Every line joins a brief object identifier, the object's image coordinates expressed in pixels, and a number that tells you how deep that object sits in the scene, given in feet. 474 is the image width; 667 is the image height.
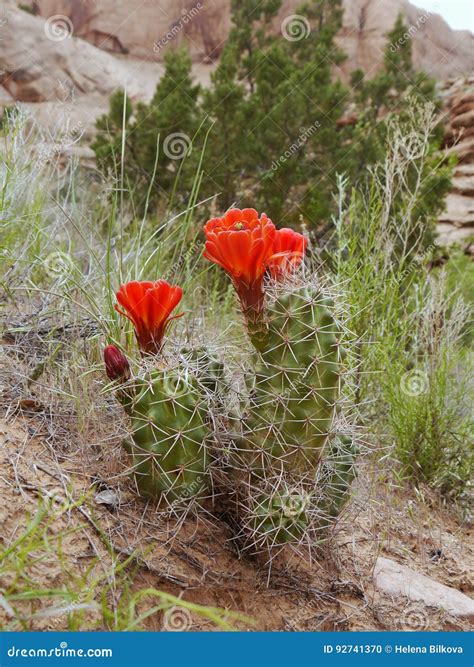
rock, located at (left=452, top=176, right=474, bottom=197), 41.21
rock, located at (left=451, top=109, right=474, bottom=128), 44.29
